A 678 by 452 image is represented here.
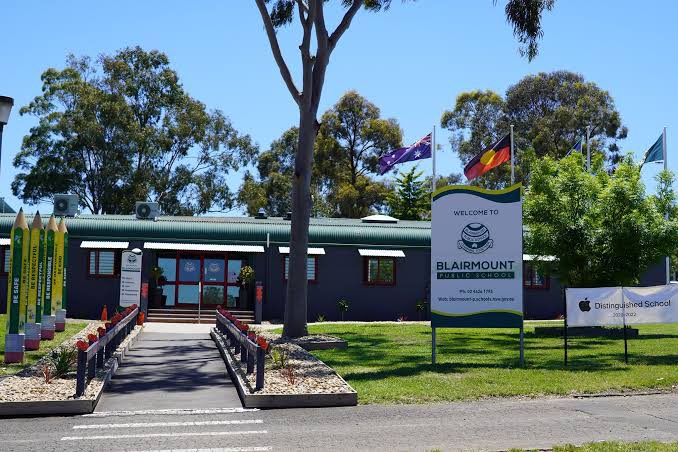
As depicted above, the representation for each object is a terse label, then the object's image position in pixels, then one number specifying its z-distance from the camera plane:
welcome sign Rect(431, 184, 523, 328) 13.86
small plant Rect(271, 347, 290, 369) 12.98
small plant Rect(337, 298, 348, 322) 28.75
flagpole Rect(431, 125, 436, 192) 30.50
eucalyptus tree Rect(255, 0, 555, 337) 19.03
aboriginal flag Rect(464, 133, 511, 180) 27.72
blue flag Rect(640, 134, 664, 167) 30.64
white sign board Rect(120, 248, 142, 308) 25.14
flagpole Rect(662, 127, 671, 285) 30.38
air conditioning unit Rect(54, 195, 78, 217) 29.42
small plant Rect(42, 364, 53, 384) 11.19
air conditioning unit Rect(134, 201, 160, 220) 29.62
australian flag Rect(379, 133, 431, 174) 30.03
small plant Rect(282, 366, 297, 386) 11.41
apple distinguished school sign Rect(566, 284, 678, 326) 13.70
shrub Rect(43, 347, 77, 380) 11.81
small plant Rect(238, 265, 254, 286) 28.70
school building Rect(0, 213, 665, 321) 28.20
